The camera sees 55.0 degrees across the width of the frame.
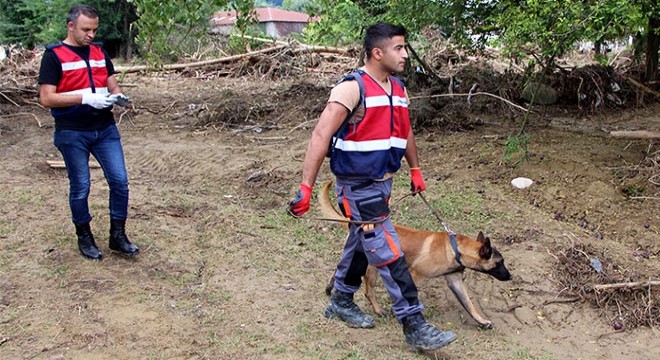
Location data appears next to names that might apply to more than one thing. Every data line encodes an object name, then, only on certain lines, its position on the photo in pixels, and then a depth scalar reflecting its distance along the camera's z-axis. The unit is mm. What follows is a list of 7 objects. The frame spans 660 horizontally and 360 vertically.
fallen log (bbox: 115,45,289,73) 16188
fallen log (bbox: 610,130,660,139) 8000
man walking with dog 3736
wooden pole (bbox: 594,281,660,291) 4969
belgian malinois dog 4496
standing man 4625
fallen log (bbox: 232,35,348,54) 16250
